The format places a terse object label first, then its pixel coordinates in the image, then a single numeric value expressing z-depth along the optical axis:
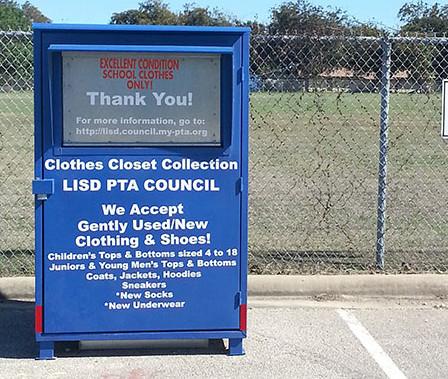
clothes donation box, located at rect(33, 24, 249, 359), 4.75
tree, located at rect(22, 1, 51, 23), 118.81
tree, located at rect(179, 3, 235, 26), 68.82
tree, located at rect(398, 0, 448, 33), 74.59
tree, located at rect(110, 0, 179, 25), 96.38
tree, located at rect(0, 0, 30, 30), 95.81
